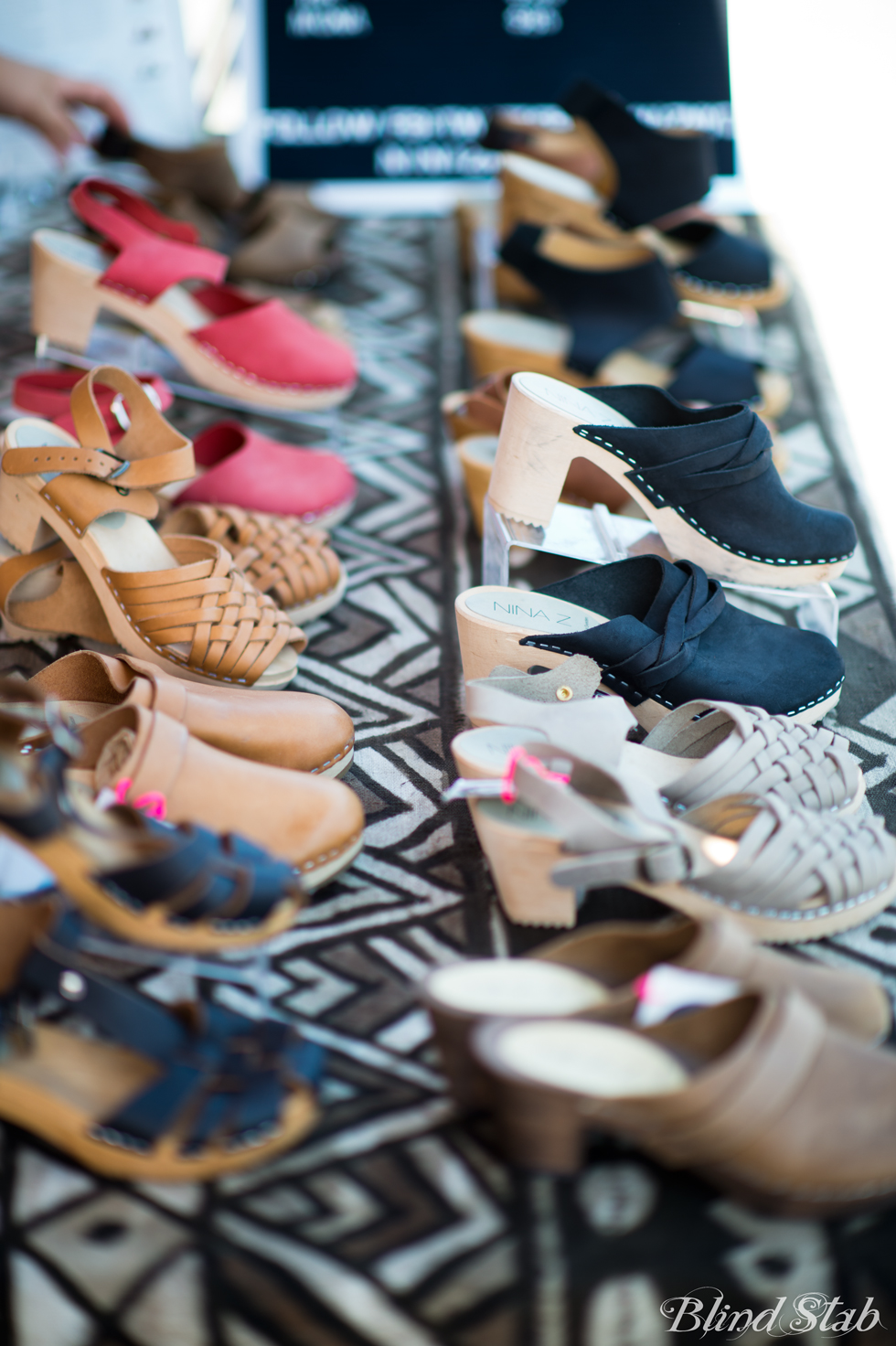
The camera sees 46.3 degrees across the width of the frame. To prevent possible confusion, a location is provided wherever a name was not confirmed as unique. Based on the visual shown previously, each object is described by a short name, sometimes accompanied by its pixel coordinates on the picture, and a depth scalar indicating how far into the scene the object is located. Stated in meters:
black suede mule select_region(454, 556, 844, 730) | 1.24
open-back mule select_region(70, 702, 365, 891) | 1.03
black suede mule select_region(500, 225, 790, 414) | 2.00
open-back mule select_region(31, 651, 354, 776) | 1.14
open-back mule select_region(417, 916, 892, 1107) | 0.85
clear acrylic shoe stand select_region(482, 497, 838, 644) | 1.48
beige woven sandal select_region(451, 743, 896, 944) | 0.98
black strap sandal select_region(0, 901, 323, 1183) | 0.82
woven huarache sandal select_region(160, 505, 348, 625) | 1.51
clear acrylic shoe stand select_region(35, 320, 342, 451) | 2.00
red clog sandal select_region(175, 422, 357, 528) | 1.65
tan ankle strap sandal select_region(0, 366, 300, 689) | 1.31
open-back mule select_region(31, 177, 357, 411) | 1.83
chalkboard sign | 2.90
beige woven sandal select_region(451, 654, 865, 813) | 1.10
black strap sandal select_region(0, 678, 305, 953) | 0.79
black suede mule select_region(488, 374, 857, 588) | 1.39
